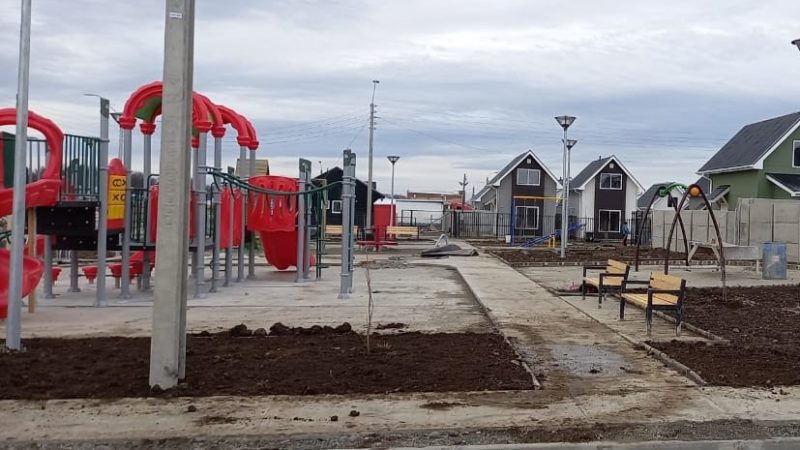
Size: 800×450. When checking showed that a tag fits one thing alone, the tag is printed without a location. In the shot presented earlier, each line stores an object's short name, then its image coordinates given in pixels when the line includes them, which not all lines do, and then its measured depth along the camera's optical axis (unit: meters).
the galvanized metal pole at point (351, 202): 14.43
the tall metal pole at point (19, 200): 7.85
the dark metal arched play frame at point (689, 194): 14.77
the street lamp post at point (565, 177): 26.64
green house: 34.88
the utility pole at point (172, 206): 6.39
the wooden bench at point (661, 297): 9.73
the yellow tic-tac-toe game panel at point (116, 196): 13.21
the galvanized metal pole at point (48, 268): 13.20
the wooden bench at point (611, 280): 12.58
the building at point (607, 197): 53.47
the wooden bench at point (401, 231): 37.79
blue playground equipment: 37.62
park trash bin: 18.73
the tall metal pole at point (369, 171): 40.41
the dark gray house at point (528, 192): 53.41
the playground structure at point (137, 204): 11.89
